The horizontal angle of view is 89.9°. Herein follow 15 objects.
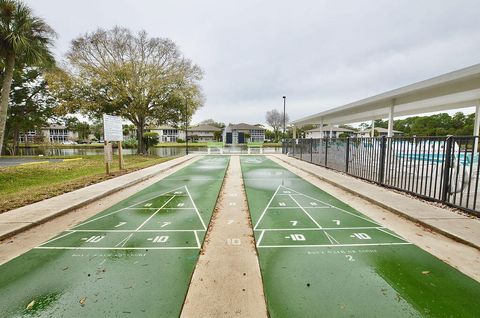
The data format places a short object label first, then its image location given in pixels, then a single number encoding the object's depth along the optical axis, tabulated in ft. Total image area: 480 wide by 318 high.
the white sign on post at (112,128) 35.50
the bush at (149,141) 97.31
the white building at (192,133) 254.68
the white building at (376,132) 183.94
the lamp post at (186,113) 79.36
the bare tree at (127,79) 69.82
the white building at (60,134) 255.70
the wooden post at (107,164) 34.77
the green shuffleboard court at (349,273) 7.93
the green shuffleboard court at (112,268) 8.06
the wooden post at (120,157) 38.81
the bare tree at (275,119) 265.46
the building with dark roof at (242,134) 215.51
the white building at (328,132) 198.18
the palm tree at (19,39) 32.24
